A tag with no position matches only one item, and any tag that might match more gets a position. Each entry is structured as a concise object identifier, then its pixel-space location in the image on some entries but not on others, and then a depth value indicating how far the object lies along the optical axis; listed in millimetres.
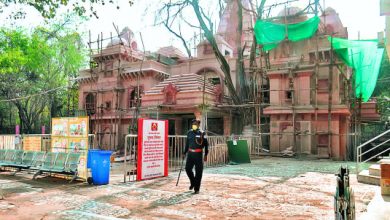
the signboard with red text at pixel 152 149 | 9797
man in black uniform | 7992
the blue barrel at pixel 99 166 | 9250
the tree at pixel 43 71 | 31652
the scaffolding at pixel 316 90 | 20156
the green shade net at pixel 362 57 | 18078
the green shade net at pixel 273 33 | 21766
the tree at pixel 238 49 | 24297
